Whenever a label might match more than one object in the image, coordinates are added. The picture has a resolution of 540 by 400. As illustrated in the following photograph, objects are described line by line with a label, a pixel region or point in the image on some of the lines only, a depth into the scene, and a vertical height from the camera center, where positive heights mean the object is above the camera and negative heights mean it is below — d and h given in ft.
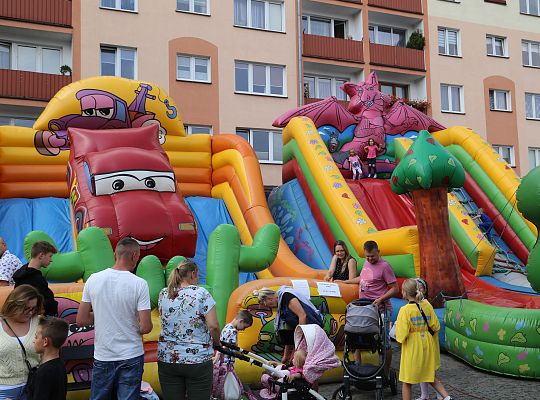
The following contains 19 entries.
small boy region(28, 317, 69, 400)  10.37 -2.15
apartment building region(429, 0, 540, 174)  73.87 +19.18
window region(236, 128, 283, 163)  60.75 +9.05
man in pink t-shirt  19.72 -1.49
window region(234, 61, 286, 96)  61.46 +15.63
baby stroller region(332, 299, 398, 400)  16.96 -3.14
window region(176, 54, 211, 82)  58.90 +16.01
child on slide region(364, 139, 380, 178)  36.78 +4.43
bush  72.84 +22.35
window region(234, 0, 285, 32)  62.69 +22.49
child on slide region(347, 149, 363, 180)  35.96 +3.94
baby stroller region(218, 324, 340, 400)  14.75 -3.07
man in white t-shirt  12.00 -1.75
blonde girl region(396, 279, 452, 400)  16.74 -3.02
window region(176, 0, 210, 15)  59.57 +22.18
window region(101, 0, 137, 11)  56.59 +21.31
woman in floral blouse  12.47 -2.16
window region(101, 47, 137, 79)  56.34 +15.90
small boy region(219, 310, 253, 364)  16.46 -2.48
